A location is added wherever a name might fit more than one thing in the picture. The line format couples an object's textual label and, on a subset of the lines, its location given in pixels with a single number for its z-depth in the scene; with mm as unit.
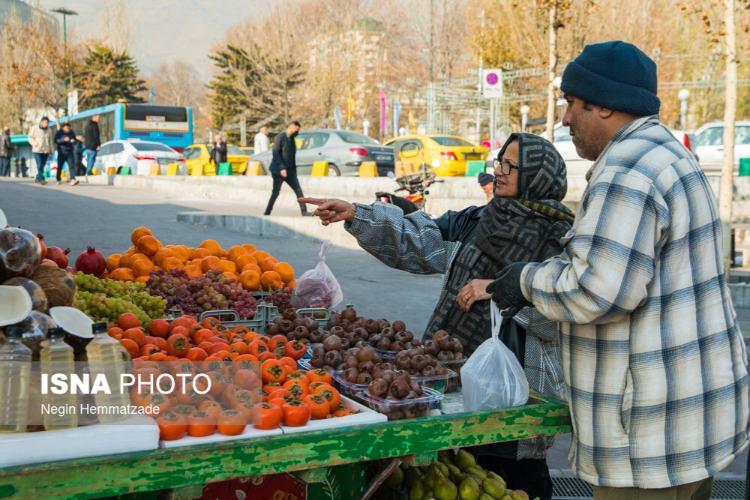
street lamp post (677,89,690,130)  28391
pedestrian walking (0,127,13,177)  30141
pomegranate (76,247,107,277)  4402
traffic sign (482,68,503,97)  20750
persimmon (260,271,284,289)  4680
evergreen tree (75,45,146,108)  56844
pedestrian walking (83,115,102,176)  23703
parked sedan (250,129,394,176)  21875
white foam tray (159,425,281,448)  2092
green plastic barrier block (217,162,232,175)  27127
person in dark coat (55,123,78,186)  21484
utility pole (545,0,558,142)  17891
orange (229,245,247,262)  5055
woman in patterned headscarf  2969
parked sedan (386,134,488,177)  22078
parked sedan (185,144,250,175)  29547
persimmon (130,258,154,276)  4531
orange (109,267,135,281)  4430
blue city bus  34156
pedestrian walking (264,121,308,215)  14414
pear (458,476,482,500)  2838
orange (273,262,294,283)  4852
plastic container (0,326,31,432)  1953
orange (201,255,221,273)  4754
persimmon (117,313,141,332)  3031
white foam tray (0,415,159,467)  1900
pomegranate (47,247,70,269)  3998
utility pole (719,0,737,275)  10712
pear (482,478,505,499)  2883
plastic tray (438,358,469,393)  2793
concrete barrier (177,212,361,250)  12844
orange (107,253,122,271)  4645
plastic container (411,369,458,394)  2652
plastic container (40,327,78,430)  1989
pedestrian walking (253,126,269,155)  27308
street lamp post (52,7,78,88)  48688
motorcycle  13391
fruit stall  1980
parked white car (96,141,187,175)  29203
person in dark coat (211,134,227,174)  28172
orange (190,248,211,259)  4984
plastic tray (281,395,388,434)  2239
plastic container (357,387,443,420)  2414
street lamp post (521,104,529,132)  35469
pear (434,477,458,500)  2846
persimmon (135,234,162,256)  4828
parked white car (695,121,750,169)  21438
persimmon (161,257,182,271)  4664
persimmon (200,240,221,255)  5129
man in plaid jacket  2162
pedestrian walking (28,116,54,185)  22453
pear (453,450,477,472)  3033
